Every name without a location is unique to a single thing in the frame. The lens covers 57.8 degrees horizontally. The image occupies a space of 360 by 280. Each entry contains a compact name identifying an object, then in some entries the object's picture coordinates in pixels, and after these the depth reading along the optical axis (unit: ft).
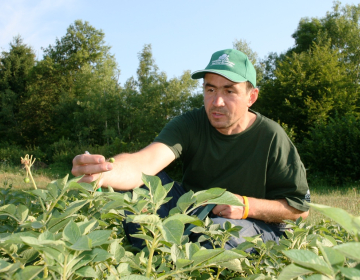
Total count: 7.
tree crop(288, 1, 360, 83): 87.66
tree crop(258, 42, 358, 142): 55.11
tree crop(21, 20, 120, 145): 86.99
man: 7.75
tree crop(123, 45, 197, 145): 74.70
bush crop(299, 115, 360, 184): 36.01
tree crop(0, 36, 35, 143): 108.17
